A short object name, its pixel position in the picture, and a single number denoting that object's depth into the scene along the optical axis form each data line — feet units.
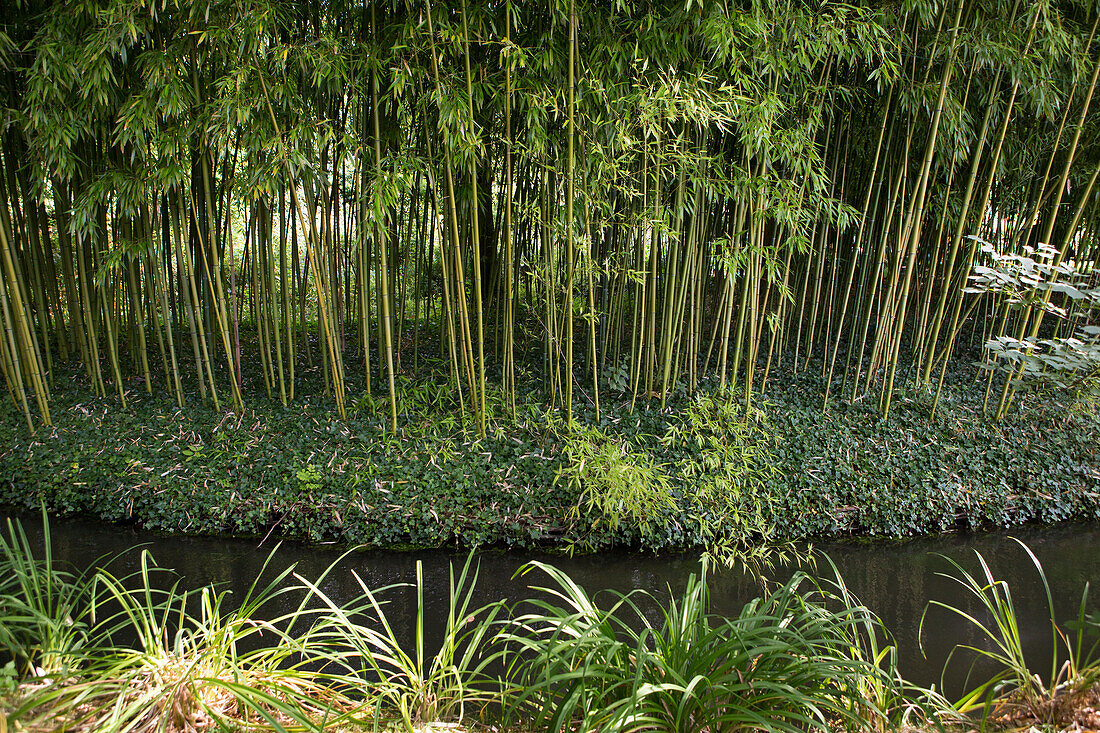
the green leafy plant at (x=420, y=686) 4.64
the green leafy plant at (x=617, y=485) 9.98
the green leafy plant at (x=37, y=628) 4.45
